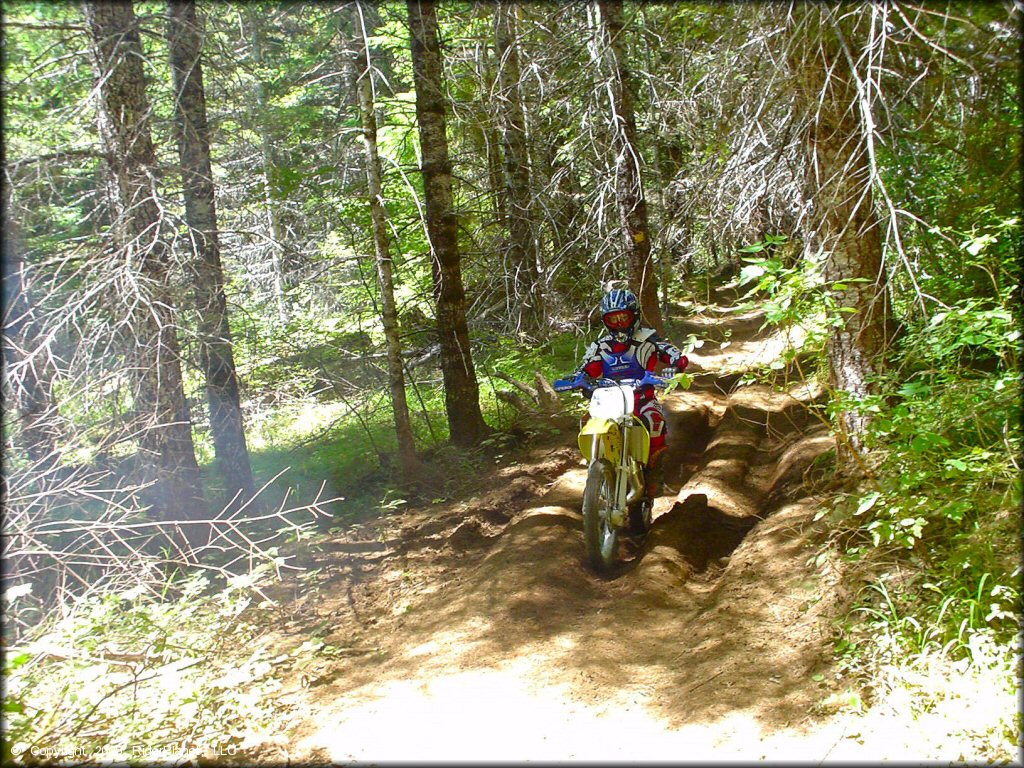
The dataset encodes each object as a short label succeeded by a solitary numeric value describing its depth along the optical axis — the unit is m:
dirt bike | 6.15
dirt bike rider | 7.06
